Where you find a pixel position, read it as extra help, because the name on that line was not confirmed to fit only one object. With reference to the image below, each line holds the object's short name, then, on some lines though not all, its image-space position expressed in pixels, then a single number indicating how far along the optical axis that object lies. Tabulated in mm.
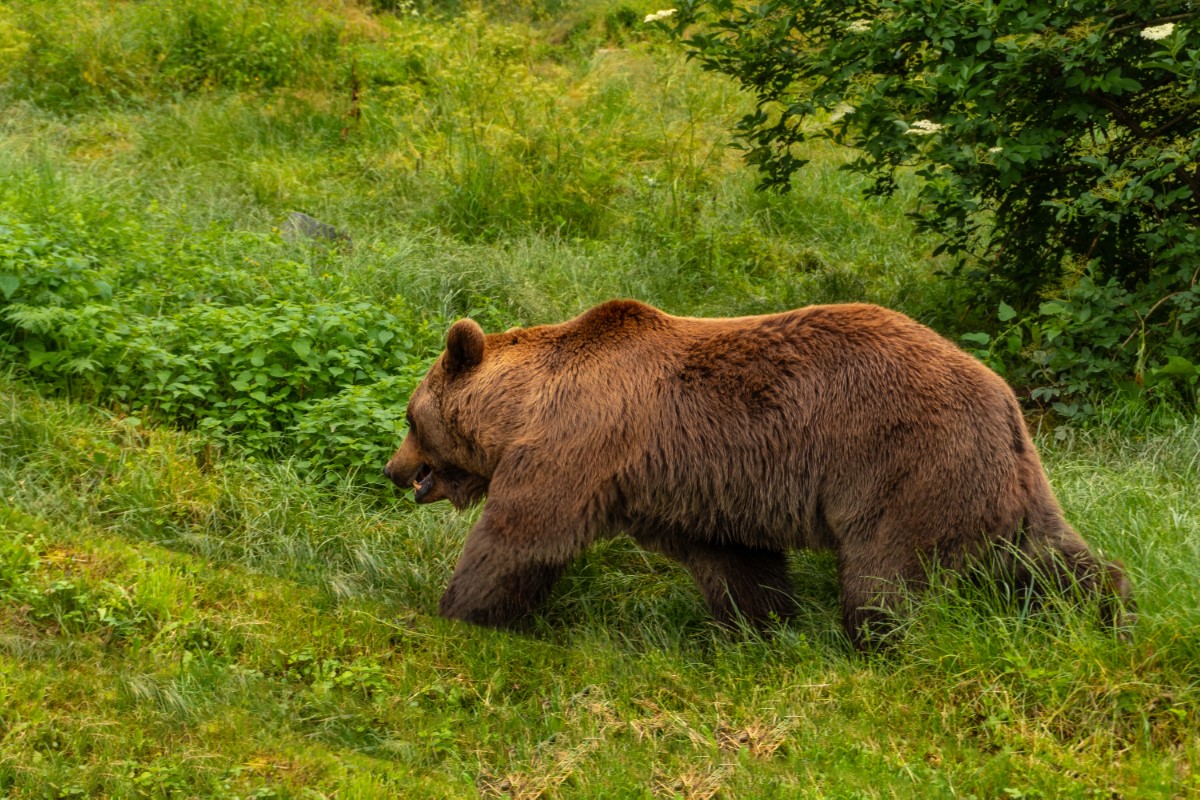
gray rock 17094
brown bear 8484
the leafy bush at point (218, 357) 12445
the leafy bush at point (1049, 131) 11953
